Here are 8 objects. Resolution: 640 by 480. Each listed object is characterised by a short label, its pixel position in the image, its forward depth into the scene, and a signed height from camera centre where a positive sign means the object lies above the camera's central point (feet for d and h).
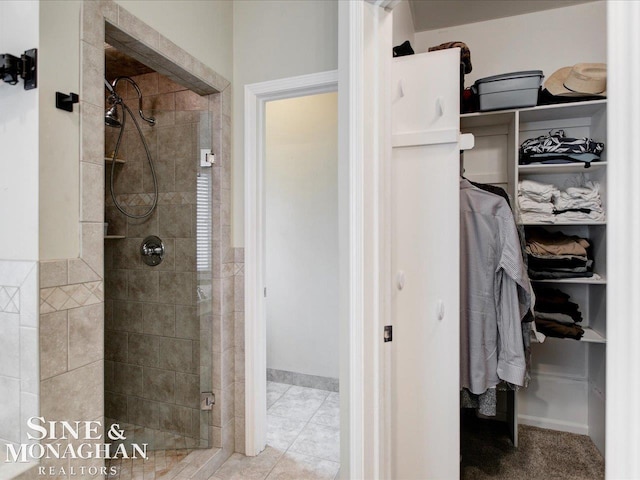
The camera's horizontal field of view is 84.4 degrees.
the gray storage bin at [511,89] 6.84 +2.89
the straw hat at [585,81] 6.63 +2.96
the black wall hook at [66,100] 3.96 +1.55
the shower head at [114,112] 6.20 +2.24
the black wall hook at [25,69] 3.72 +1.77
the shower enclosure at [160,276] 6.47 -0.74
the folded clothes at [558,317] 7.02 -1.62
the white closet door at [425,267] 4.75 -0.41
